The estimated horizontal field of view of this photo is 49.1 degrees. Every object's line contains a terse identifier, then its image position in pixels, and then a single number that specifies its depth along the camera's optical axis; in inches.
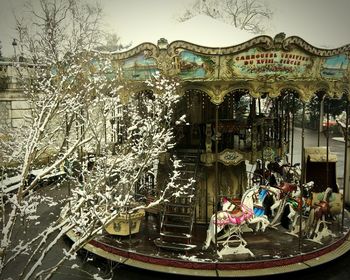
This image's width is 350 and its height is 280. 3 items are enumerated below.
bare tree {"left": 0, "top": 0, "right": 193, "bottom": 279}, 191.3
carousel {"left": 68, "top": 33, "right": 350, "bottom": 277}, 304.3
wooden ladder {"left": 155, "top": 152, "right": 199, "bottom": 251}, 340.2
